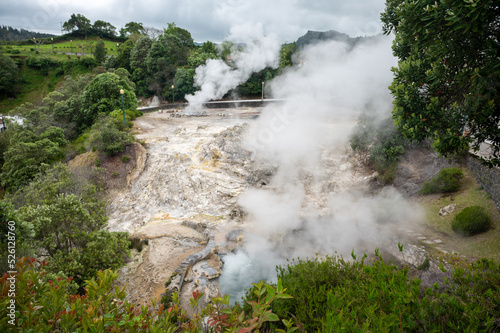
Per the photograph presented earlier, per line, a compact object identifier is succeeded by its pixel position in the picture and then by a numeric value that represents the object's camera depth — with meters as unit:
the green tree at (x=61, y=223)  7.66
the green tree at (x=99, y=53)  49.94
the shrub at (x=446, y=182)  10.02
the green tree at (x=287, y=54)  30.62
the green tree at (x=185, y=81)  33.78
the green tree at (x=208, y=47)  39.31
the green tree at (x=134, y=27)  64.00
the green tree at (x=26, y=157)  15.42
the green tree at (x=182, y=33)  51.33
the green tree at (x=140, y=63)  39.47
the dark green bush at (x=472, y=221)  7.71
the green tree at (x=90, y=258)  7.53
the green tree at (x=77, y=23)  64.19
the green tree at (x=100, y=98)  23.00
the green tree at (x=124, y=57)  44.72
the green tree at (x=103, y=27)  66.83
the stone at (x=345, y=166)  14.39
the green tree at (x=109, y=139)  16.59
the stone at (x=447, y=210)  9.16
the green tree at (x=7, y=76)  42.23
